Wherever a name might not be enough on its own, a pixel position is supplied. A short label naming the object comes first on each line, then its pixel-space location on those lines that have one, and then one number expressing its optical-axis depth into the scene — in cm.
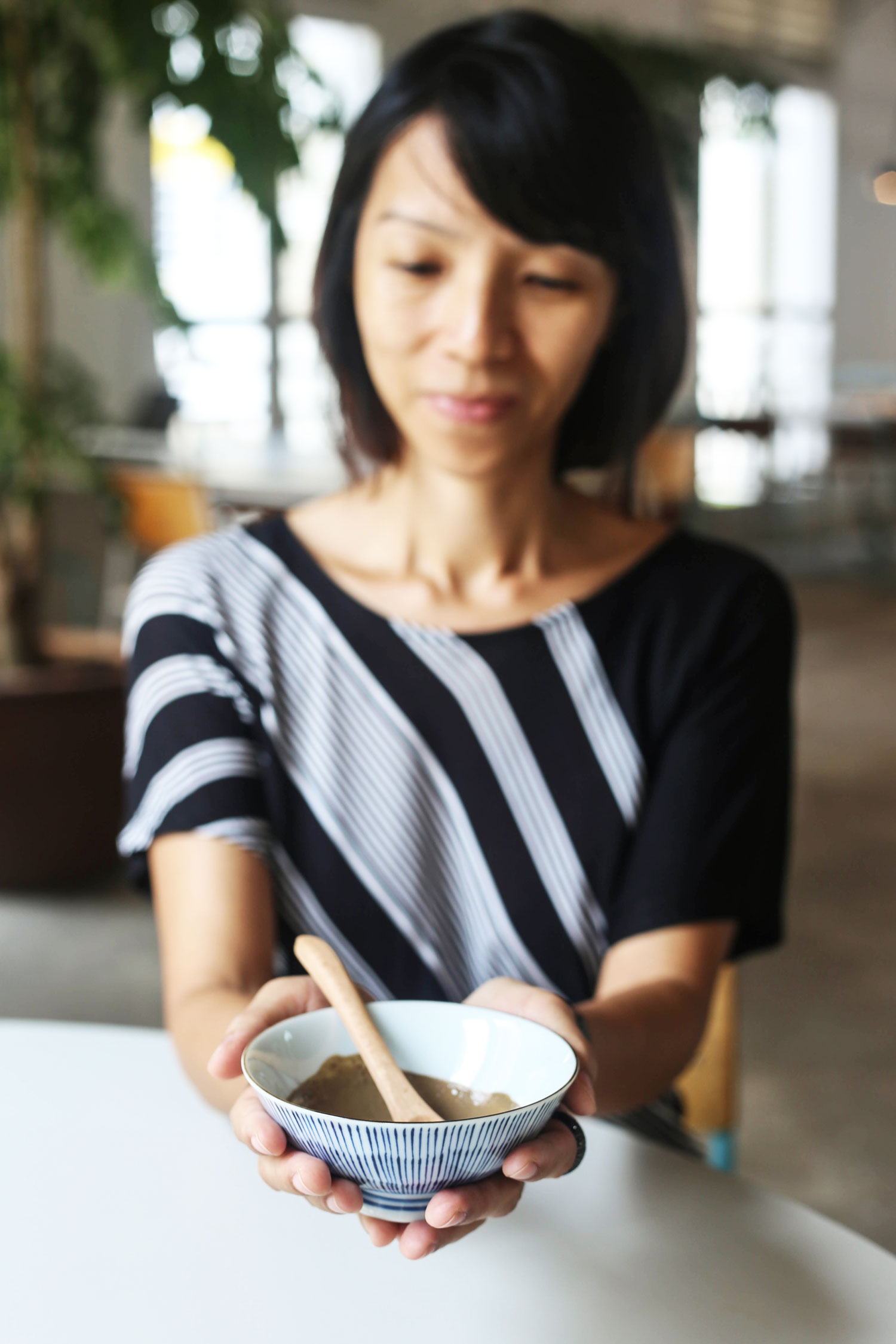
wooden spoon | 55
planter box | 268
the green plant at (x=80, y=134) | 241
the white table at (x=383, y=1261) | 56
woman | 94
